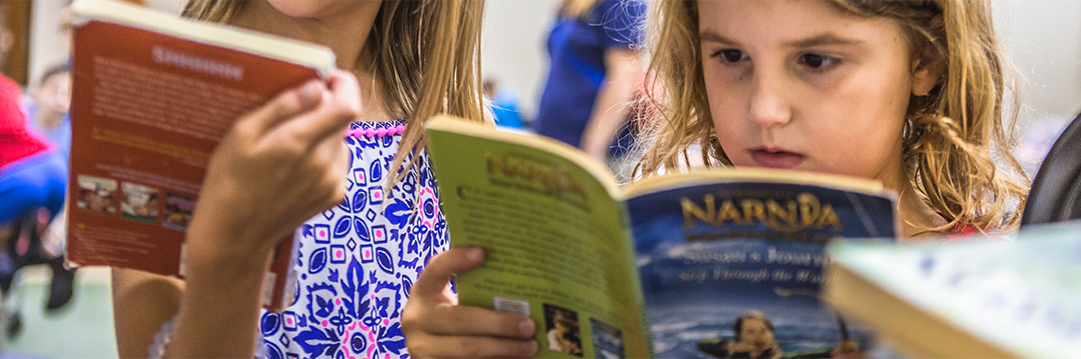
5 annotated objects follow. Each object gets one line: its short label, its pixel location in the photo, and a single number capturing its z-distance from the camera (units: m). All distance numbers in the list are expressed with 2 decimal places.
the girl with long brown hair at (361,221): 0.70
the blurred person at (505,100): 4.23
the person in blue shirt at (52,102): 4.06
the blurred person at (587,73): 2.38
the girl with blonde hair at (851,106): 0.75
